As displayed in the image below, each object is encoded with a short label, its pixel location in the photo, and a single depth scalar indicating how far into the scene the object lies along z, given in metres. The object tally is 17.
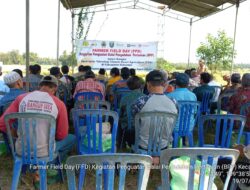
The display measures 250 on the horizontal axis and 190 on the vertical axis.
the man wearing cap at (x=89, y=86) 3.37
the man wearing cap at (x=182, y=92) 2.58
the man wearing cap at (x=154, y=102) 1.90
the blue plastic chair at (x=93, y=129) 1.95
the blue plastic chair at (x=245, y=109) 2.49
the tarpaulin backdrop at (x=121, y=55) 8.25
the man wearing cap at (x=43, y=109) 1.75
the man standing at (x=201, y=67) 5.33
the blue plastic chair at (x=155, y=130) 1.84
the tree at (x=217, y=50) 12.18
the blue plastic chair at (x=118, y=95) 3.23
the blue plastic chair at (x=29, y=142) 1.66
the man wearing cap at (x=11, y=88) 2.34
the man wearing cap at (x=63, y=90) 3.72
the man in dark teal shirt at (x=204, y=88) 3.63
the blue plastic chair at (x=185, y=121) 2.39
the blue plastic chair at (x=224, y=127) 1.94
